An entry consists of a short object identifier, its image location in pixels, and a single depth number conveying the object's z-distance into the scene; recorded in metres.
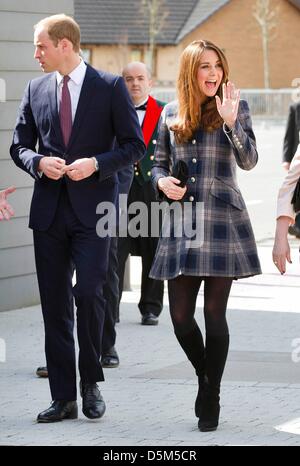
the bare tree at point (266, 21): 76.25
